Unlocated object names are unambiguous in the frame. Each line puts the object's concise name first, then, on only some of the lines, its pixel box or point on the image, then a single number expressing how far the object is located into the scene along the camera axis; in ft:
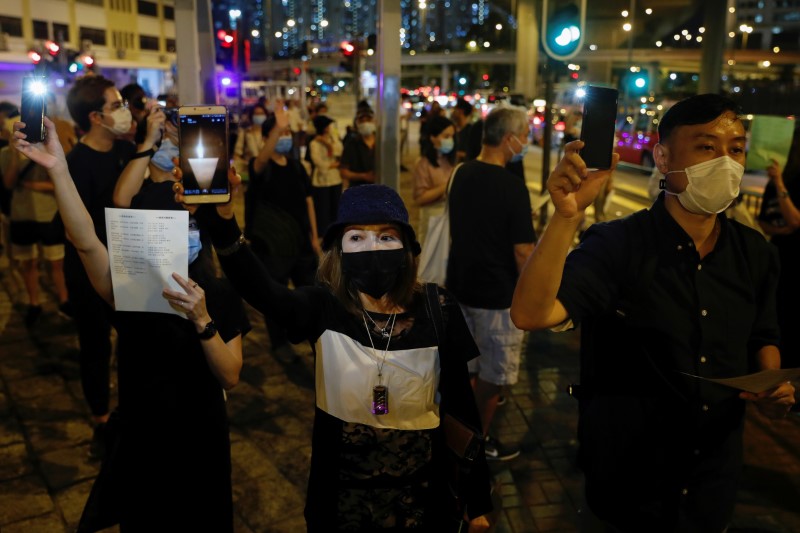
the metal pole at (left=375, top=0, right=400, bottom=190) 22.43
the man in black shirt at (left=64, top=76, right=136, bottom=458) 14.97
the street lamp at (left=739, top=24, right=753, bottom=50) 289.74
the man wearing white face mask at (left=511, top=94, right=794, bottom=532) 7.54
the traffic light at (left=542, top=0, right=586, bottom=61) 23.44
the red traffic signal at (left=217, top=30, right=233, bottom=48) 51.21
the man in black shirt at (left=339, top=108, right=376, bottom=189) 33.37
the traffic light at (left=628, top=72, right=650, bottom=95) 50.57
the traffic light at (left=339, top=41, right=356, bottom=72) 60.23
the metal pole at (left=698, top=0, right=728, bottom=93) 30.12
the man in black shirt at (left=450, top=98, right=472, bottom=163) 36.50
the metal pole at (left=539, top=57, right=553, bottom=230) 26.76
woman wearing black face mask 7.69
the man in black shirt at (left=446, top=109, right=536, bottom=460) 14.21
